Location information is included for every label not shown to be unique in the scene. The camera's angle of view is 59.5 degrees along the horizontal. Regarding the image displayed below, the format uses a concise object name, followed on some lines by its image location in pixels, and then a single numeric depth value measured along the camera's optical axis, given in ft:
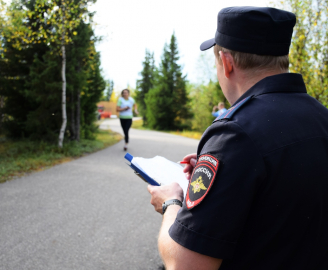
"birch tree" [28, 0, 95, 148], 28.94
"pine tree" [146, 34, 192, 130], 117.19
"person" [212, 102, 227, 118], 50.42
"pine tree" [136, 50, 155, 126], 153.89
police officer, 3.16
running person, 33.76
